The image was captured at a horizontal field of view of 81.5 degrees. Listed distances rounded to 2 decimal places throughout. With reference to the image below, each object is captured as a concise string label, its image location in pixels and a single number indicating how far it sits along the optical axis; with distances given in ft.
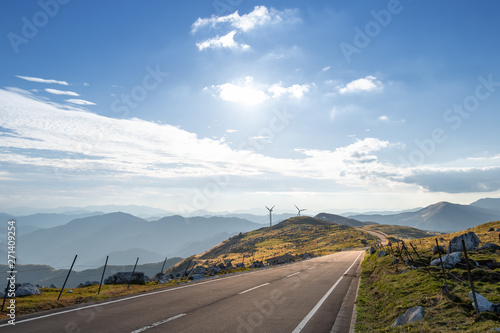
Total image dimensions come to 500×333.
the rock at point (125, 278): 81.92
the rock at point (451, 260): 55.31
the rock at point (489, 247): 70.83
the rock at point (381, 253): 117.38
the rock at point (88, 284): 83.37
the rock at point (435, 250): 79.92
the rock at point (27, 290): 57.96
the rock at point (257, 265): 142.94
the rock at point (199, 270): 113.60
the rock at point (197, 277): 89.91
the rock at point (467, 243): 75.49
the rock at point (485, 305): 28.35
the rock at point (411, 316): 31.60
